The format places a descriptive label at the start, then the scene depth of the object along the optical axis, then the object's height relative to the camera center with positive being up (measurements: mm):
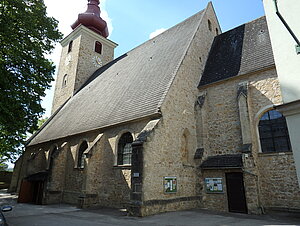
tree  9266 +5266
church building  10117 +2537
